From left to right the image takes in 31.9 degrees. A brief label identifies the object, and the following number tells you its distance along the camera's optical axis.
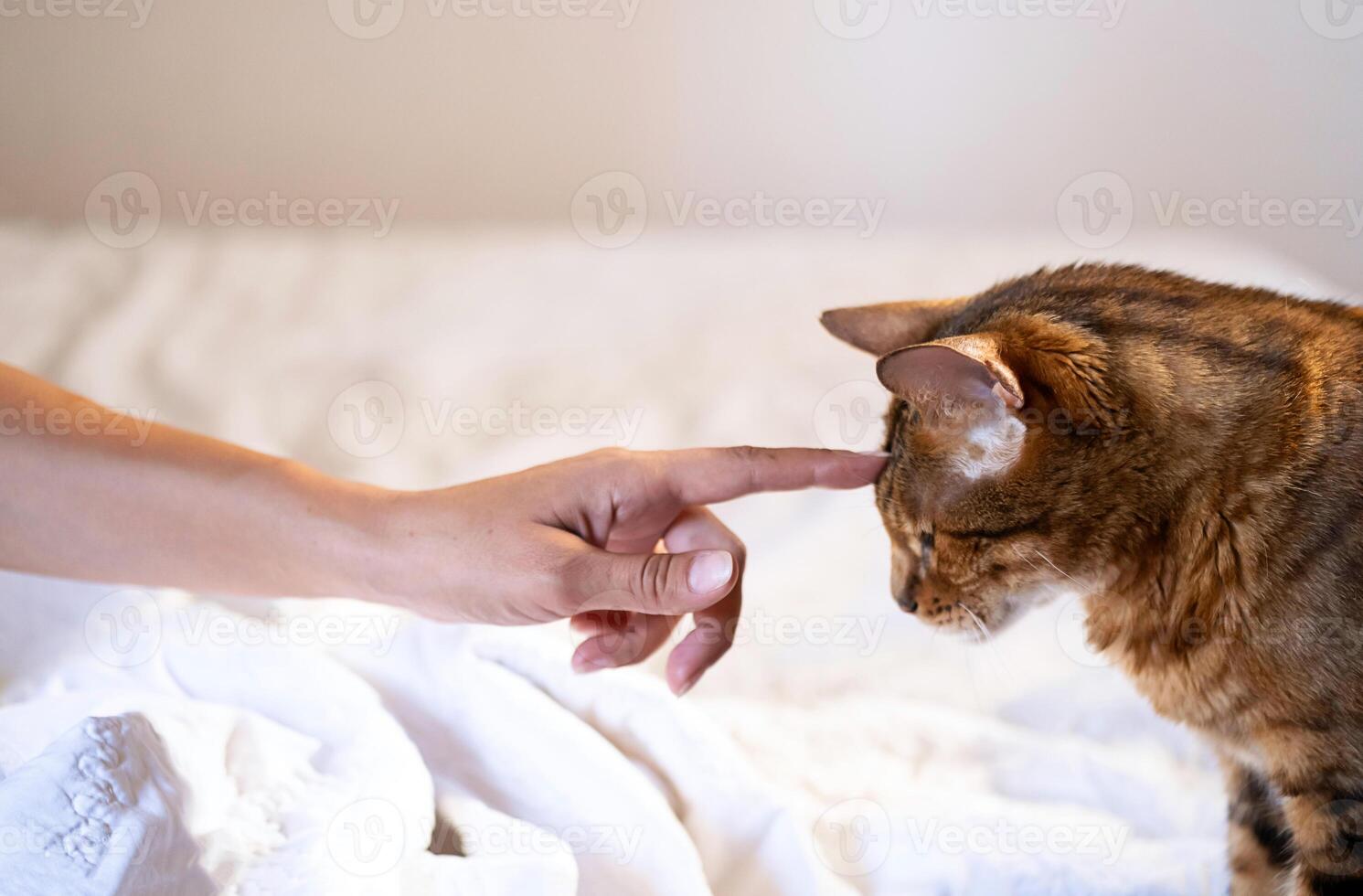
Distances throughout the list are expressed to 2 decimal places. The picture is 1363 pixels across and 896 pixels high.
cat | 0.74
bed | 0.80
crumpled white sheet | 0.75
